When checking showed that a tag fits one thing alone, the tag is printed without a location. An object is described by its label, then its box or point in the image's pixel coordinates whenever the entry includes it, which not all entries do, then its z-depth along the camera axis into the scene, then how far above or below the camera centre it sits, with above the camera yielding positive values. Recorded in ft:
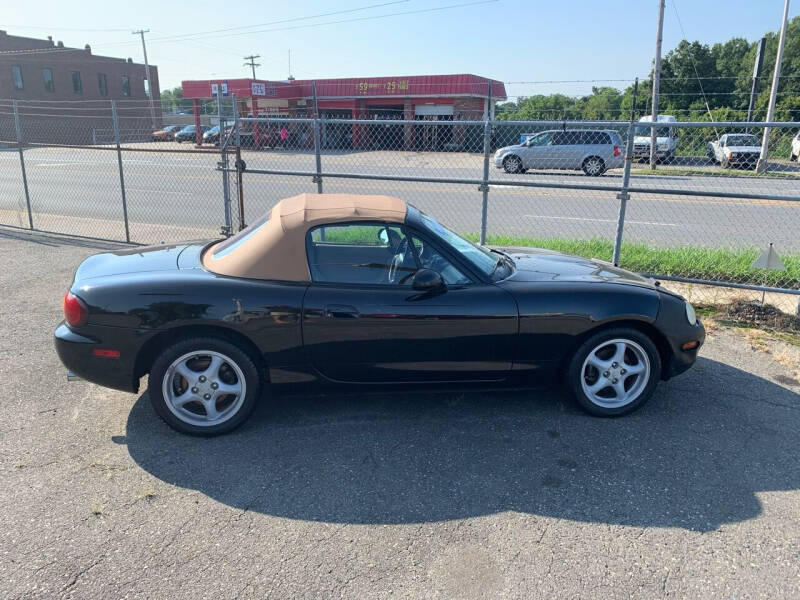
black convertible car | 11.91 -3.55
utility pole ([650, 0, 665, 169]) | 68.08 +8.73
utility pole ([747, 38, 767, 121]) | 76.29 +11.10
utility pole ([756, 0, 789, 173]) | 69.10 +7.52
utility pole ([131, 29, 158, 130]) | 212.29 +21.76
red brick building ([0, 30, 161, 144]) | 171.73 +18.78
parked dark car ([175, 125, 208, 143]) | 109.00 +0.73
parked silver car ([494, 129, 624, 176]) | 57.62 -1.31
